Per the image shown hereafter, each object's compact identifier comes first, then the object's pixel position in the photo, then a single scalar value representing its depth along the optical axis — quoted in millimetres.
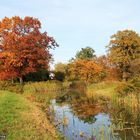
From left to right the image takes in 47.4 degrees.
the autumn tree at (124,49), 27587
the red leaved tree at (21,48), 23822
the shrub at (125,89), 12449
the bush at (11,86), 21564
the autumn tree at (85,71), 29573
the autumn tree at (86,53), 42517
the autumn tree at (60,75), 30219
